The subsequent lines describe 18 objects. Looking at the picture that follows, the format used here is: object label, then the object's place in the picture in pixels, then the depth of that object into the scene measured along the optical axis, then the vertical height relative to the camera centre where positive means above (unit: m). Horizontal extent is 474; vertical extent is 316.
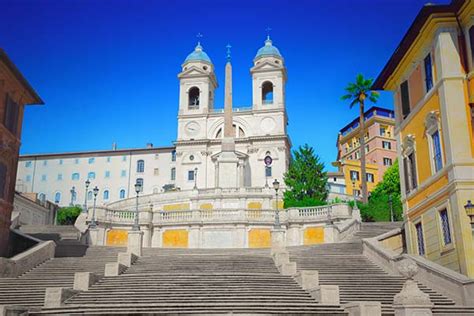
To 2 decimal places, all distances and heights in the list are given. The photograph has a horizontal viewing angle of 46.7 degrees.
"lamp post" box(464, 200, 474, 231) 19.48 +2.20
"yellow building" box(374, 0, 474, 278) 21.33 +5.85
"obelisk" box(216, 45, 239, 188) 67.19 +14.73
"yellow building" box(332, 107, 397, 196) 90.06 +22.66
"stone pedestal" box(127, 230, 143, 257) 29.16 +1.65
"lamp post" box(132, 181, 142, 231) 30.69 +2.97
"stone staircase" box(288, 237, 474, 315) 19.31 -0.14
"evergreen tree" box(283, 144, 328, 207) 55.62 +9.38
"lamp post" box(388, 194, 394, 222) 47.27 +5.93
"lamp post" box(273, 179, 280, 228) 31.48 +2.85
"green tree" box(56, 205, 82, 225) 64.56 +6.70
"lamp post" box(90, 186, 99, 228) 39.04 +3.51
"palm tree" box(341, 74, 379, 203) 61.94 +20.09
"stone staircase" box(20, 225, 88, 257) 31.08 +2.47
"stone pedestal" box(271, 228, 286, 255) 30.66 +1.98
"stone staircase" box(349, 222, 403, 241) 34.34 +2.76
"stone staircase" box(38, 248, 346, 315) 17.44 -0.70
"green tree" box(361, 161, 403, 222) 49.41 +5.79
